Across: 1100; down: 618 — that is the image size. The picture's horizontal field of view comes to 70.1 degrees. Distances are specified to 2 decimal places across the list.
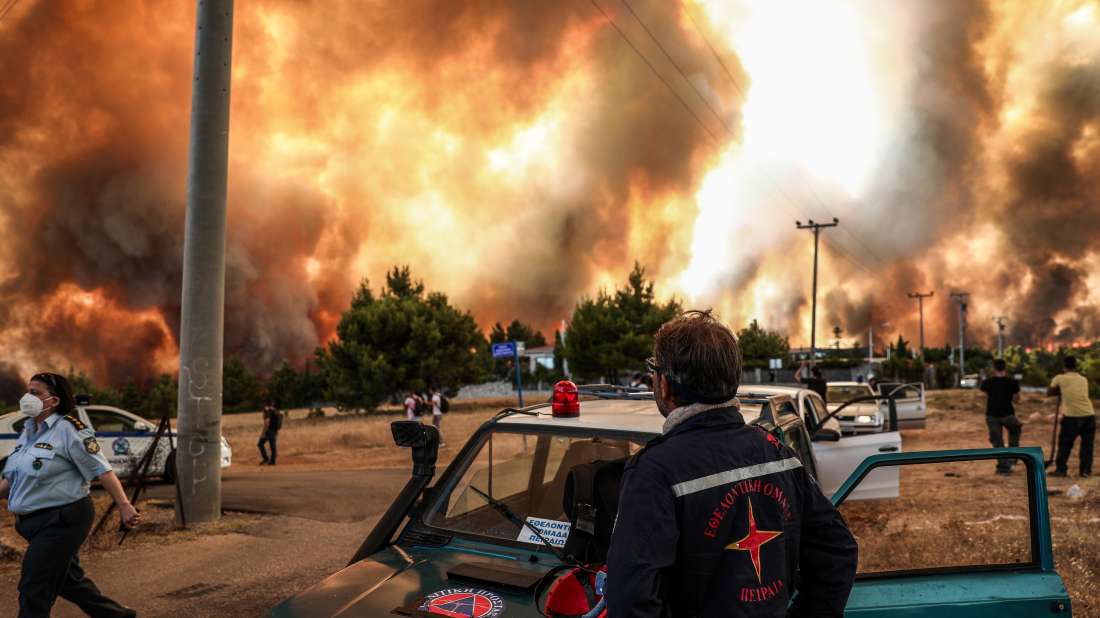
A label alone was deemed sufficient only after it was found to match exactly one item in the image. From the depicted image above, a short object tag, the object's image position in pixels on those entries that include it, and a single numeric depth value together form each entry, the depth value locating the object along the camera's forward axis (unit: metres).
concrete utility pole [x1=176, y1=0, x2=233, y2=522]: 8.98
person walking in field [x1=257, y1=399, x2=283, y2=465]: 18.72
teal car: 2.84
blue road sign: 20.27
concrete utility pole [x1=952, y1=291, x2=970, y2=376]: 81.78
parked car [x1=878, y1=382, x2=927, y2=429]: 21.00
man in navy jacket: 1.83
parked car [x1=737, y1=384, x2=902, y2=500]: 8.68
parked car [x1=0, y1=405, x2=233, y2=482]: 13.78
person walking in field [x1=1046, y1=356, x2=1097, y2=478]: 11.62
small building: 108.25
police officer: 4.35
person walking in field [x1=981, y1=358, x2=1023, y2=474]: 12.34
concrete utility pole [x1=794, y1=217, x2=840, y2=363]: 51.44
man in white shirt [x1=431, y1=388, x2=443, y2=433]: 23.16
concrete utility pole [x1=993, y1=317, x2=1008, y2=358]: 98.59
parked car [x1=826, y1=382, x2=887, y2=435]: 14.90
